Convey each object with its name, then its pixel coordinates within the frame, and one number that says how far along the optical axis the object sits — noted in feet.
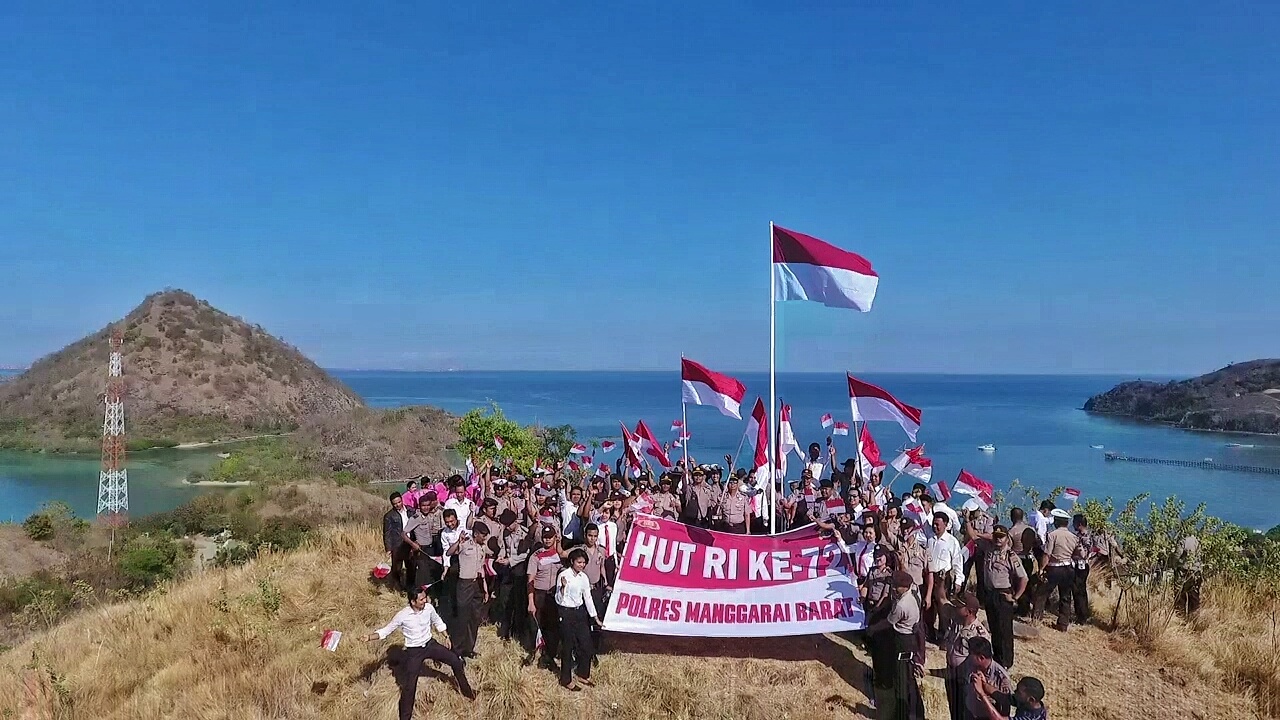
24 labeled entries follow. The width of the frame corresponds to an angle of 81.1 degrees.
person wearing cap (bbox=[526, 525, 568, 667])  30.60
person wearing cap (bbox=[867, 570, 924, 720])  27.07
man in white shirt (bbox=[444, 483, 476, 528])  37.45
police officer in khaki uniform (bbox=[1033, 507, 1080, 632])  34.88
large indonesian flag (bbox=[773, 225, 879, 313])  40.83
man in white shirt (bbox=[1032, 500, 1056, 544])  37.19
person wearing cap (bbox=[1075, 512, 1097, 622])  35.37
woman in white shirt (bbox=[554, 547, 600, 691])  29.48
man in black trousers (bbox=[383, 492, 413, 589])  36.29
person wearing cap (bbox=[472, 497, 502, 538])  34.01
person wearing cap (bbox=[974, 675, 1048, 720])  19.40
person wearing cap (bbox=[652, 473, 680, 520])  41.57
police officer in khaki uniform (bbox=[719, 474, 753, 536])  41.06
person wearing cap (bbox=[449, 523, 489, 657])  31.78
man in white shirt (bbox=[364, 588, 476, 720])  27.43
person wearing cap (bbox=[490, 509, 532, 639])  33.68
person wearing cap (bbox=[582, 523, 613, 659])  31.71
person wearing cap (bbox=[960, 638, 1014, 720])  21.48
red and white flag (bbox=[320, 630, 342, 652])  27.15
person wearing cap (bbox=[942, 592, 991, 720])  23.35
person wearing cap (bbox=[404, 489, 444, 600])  35.60
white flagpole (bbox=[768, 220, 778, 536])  39.22
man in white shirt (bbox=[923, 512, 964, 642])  31.09
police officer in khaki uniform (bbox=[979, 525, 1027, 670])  30.76
